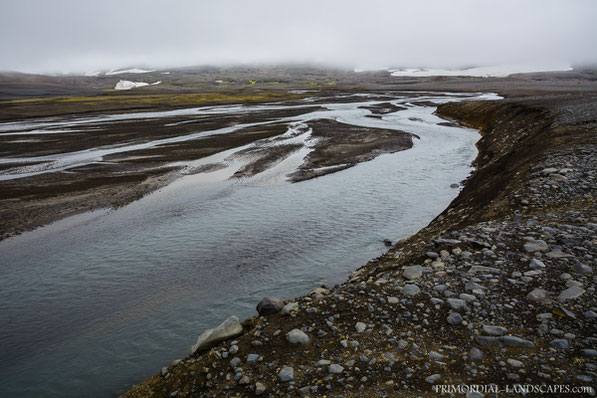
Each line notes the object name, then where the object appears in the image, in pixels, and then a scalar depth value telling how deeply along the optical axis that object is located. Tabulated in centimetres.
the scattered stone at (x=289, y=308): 851
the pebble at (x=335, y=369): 651
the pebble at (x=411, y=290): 834
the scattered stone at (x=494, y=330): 675
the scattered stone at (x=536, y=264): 840
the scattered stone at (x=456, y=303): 760
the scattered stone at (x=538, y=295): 740
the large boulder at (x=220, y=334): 812
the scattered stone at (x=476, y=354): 630
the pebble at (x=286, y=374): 650
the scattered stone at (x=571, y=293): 722
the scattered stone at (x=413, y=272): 902
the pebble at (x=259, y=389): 636
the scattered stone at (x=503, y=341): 638
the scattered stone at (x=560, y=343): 618
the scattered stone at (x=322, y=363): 673
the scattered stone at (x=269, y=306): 889
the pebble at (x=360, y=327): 751
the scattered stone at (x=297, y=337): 739
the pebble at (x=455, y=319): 724
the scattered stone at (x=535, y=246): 905
